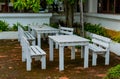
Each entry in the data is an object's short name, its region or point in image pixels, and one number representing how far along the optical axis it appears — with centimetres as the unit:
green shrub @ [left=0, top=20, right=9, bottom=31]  1740
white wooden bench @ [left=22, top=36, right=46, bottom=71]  931
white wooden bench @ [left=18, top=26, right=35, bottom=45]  1242
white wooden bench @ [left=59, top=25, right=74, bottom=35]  1310
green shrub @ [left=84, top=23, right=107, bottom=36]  1546
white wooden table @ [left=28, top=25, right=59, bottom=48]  1298
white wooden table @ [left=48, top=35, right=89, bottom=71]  938
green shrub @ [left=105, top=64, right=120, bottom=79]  619
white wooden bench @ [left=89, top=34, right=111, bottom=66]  1016
